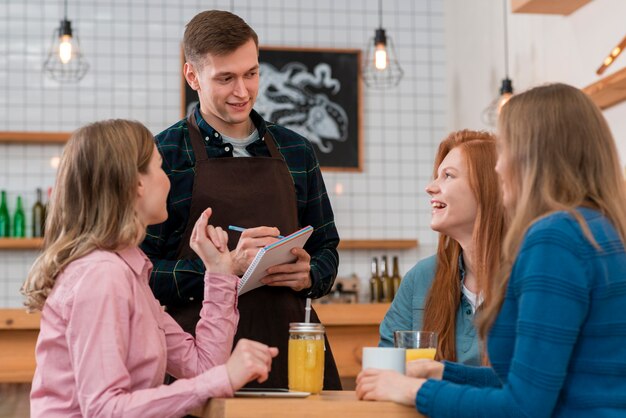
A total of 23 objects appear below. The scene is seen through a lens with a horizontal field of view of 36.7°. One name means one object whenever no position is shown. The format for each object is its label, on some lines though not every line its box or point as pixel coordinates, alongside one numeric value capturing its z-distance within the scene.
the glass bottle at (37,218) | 5.20
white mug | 1.69
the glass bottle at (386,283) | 5.35
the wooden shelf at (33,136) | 5.21
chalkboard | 5.55
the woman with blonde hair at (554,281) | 1.41
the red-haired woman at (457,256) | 2.23
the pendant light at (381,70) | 5.63
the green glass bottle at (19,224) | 5.21
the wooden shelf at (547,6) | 4.00
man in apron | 2.25
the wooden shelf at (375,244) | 5.48
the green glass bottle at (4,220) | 5.20
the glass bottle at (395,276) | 5.37
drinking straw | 1.93
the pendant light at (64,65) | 5.36
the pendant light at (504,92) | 4.53
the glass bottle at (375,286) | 5.35
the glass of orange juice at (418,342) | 1.86
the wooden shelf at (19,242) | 5.10
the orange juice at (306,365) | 1.78
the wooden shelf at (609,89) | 3.50
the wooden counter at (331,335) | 3.94
